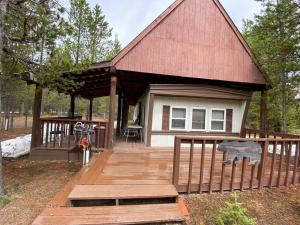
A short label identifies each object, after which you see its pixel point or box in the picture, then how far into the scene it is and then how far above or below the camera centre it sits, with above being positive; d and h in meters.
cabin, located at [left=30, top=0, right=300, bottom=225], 5.89 +0.88
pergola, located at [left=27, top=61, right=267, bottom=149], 8.35 +1.52
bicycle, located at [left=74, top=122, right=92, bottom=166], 6.64 -0.68
